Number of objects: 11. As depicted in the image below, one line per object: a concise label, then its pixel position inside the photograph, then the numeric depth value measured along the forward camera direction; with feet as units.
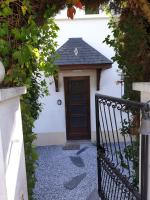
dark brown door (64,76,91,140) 27.40
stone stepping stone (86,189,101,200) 15.26
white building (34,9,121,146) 27.04
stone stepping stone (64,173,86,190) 17.49
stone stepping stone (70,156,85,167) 21.66
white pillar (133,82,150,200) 7.32
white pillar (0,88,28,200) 6.31
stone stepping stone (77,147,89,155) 24.79
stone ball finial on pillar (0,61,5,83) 6.57
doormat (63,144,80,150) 26.23
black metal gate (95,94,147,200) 8.64
